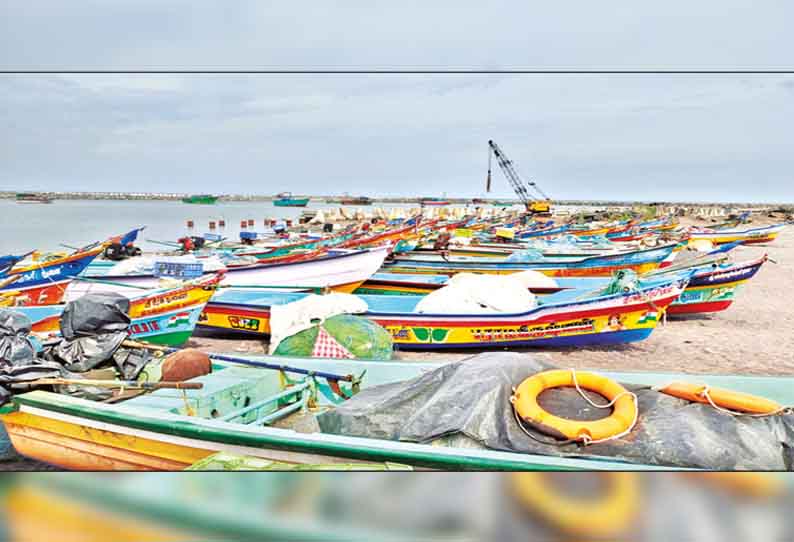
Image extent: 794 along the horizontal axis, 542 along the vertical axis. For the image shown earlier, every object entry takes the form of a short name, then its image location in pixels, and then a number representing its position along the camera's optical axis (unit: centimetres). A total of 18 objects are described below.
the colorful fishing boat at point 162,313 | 598
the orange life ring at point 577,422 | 243
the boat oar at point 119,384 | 328
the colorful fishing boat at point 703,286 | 792
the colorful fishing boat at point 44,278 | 756
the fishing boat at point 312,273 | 867
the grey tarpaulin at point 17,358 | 355
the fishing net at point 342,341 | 514
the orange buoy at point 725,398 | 259
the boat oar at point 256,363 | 398
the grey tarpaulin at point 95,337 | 398
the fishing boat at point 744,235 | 1967
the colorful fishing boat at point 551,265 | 997
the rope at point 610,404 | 239
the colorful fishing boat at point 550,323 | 616
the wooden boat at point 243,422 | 250
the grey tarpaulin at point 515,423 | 239
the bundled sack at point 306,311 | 620
